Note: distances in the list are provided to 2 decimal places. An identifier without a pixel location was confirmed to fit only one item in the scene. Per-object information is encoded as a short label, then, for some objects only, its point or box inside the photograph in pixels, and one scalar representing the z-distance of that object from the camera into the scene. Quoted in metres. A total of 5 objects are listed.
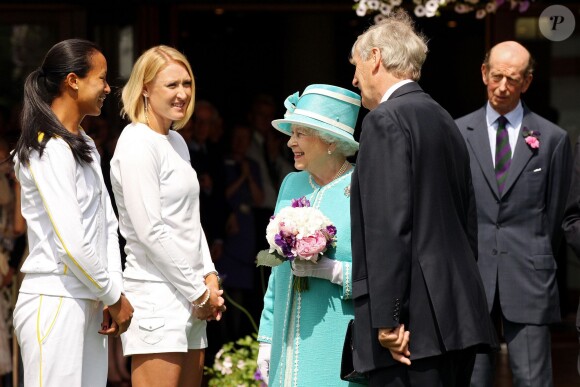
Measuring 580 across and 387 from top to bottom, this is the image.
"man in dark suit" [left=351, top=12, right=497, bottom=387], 7.60
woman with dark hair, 8.27
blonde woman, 9.15
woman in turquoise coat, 8.89
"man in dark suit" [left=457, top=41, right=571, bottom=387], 11.40
